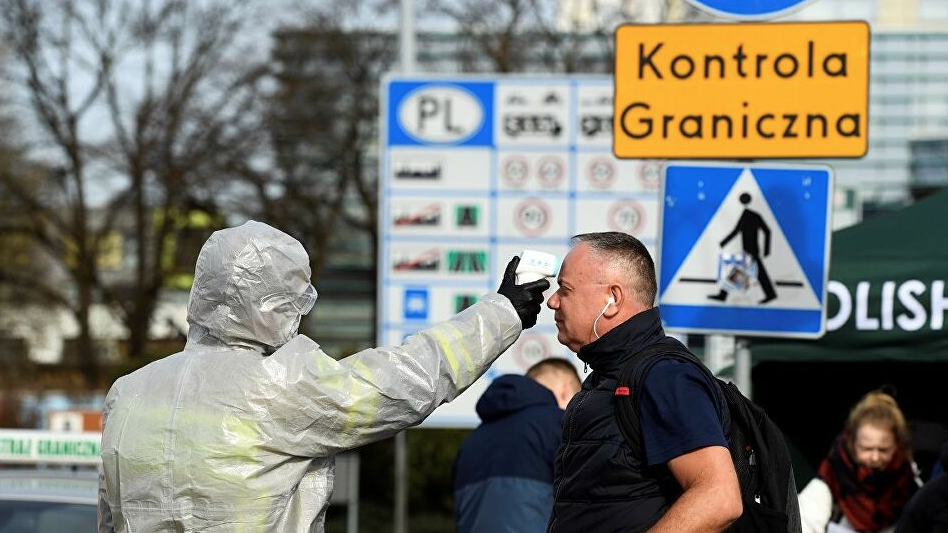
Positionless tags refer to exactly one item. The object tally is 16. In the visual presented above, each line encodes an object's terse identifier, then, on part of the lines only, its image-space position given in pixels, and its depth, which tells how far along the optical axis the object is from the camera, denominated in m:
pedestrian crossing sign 10.80
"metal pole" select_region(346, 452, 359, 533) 24.12
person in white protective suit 6.57
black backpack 6.75
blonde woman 13.13
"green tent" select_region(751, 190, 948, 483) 13.98
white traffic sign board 19.52
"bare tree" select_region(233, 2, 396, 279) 50.47
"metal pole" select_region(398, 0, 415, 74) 25.05
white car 12.63
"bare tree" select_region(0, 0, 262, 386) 49.06
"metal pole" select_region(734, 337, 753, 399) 11.09
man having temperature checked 6.41
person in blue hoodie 11.60
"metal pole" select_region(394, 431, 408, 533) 25.84
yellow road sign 10.87
